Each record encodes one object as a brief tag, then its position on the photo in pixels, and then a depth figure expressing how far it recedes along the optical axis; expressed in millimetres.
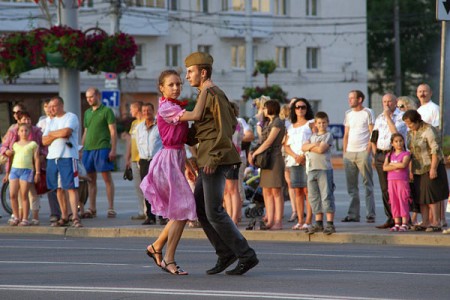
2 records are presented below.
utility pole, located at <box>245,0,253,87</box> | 67250
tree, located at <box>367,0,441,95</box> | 91375
